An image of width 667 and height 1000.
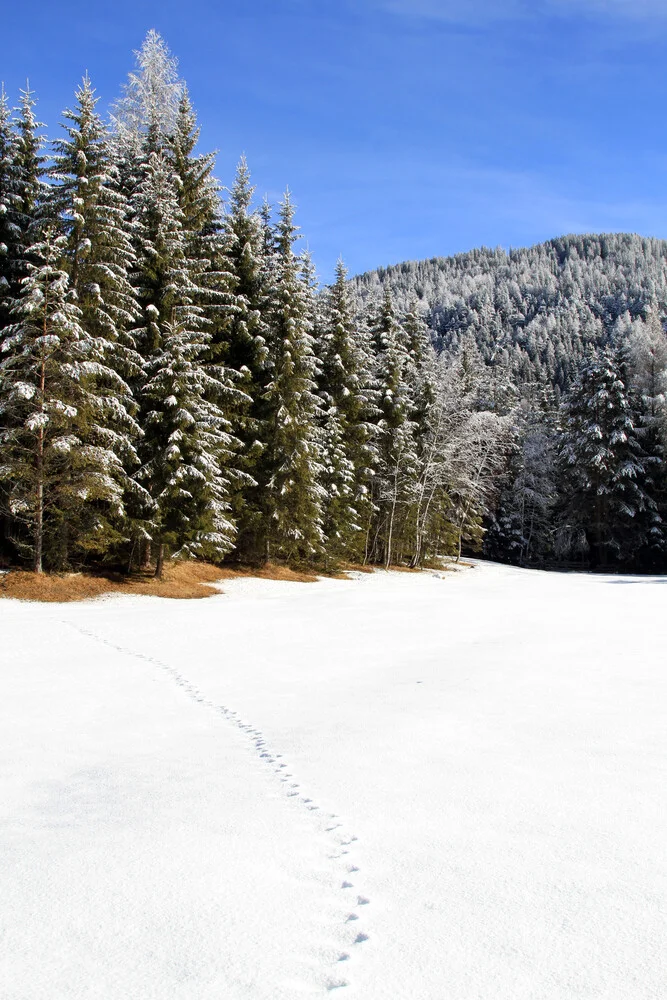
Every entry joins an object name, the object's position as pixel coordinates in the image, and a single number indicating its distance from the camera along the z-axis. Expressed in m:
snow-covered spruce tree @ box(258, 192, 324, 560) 25.94
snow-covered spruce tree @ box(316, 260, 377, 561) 29.64
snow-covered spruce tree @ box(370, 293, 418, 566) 34.38
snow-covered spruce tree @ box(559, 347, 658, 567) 42.31
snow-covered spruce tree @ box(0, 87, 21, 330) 20.80
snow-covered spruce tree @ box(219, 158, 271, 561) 25.80
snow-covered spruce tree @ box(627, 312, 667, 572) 42.34
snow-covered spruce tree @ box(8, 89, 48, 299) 20.81
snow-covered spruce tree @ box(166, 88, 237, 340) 25.47
